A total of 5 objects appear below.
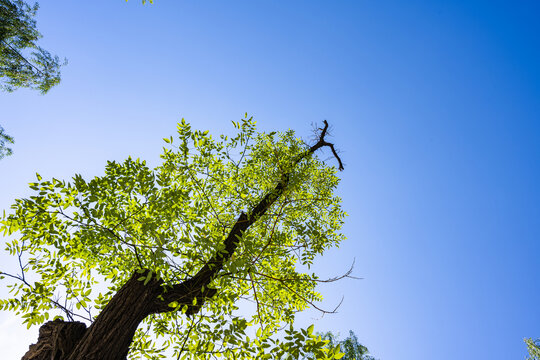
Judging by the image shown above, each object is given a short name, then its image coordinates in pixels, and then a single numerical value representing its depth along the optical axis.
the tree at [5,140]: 9.04
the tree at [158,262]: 2.65
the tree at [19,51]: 8.53
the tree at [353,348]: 12.37
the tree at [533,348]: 14.76
